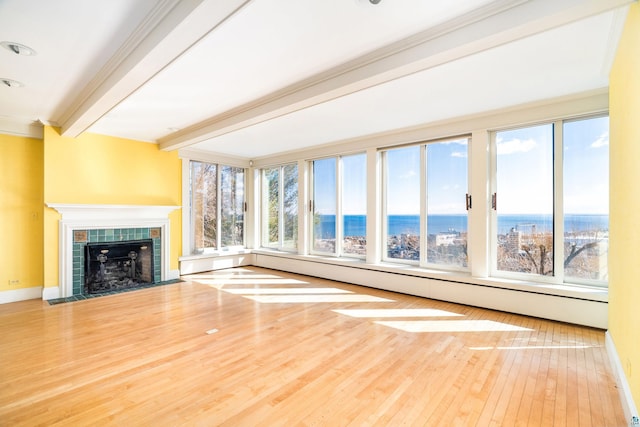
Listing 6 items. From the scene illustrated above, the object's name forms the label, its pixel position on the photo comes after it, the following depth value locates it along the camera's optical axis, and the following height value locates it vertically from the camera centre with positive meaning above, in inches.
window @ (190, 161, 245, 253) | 257.8 +6.8
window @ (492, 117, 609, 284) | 135.4 +5.8
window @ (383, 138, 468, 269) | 178.1 +6.3
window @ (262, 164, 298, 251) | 273.7 +6.0
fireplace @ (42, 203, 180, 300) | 183.9 -12.3
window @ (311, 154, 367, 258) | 227.5 +6.2
